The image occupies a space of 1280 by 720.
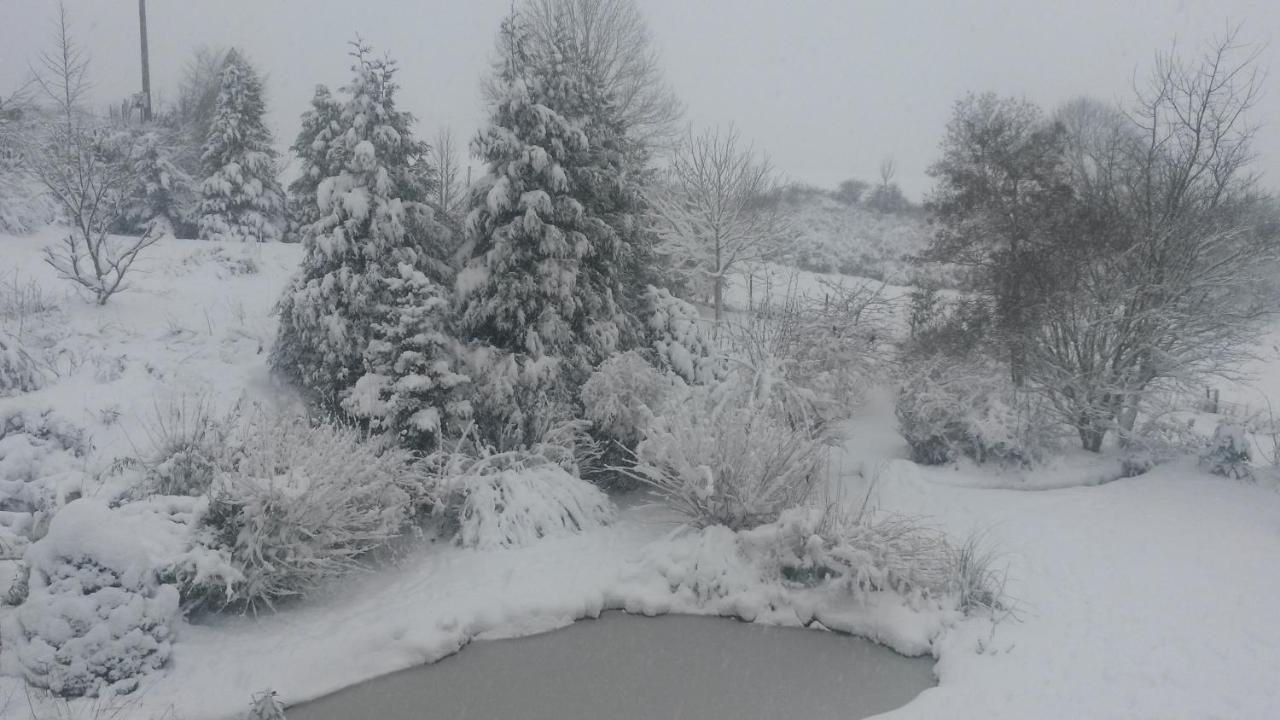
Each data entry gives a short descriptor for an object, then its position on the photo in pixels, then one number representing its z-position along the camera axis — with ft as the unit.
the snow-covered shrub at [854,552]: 21.20
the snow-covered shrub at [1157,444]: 32.99
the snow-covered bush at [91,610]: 15.71
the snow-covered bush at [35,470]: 19.43
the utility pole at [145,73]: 66.54
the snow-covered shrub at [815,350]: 32.63
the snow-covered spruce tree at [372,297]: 26.55
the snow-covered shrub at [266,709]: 15.14
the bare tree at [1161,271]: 33.47
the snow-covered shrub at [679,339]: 33.78
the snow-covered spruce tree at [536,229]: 29.25
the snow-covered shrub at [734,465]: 23.61
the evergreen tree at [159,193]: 56.03
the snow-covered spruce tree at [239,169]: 56.34
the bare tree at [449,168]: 57.60
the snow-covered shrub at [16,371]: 24.85
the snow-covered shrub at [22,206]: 40.11
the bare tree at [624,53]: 57.11
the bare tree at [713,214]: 49.24
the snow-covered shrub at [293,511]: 19.19
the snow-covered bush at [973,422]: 33.42
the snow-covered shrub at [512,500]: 24.64
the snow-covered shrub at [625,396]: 28.84
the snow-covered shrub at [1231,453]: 31.04
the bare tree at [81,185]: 32.60
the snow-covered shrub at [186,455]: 20.95
